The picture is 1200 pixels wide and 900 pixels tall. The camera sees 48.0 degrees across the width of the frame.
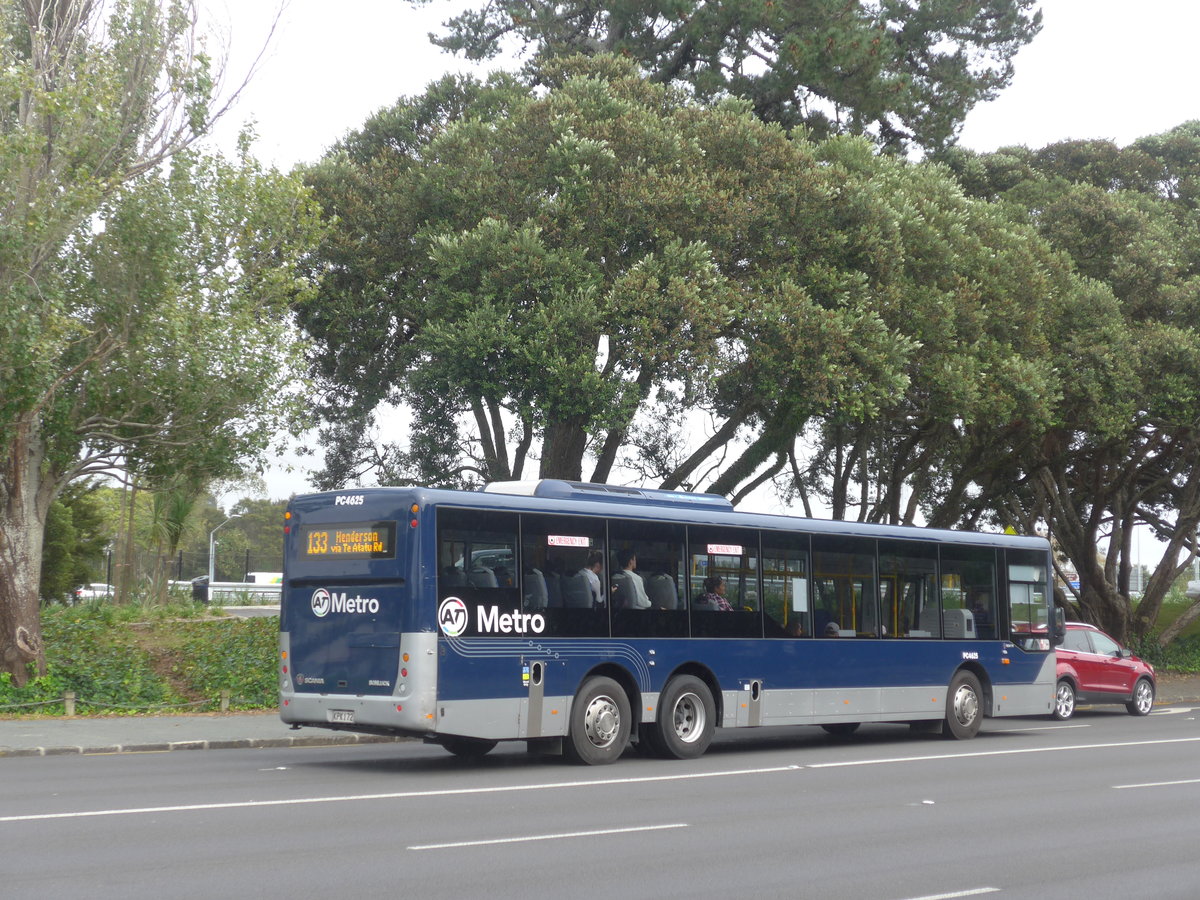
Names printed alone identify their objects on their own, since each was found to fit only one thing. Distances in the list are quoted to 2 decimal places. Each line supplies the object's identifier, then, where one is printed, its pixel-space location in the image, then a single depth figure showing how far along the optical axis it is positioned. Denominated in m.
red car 24.38
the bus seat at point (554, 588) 14.60
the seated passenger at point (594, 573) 15.00
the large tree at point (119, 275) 18.31
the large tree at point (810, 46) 28.22
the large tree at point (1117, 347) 29.27
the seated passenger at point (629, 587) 15.27
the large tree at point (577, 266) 22.59
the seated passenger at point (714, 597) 16.14
